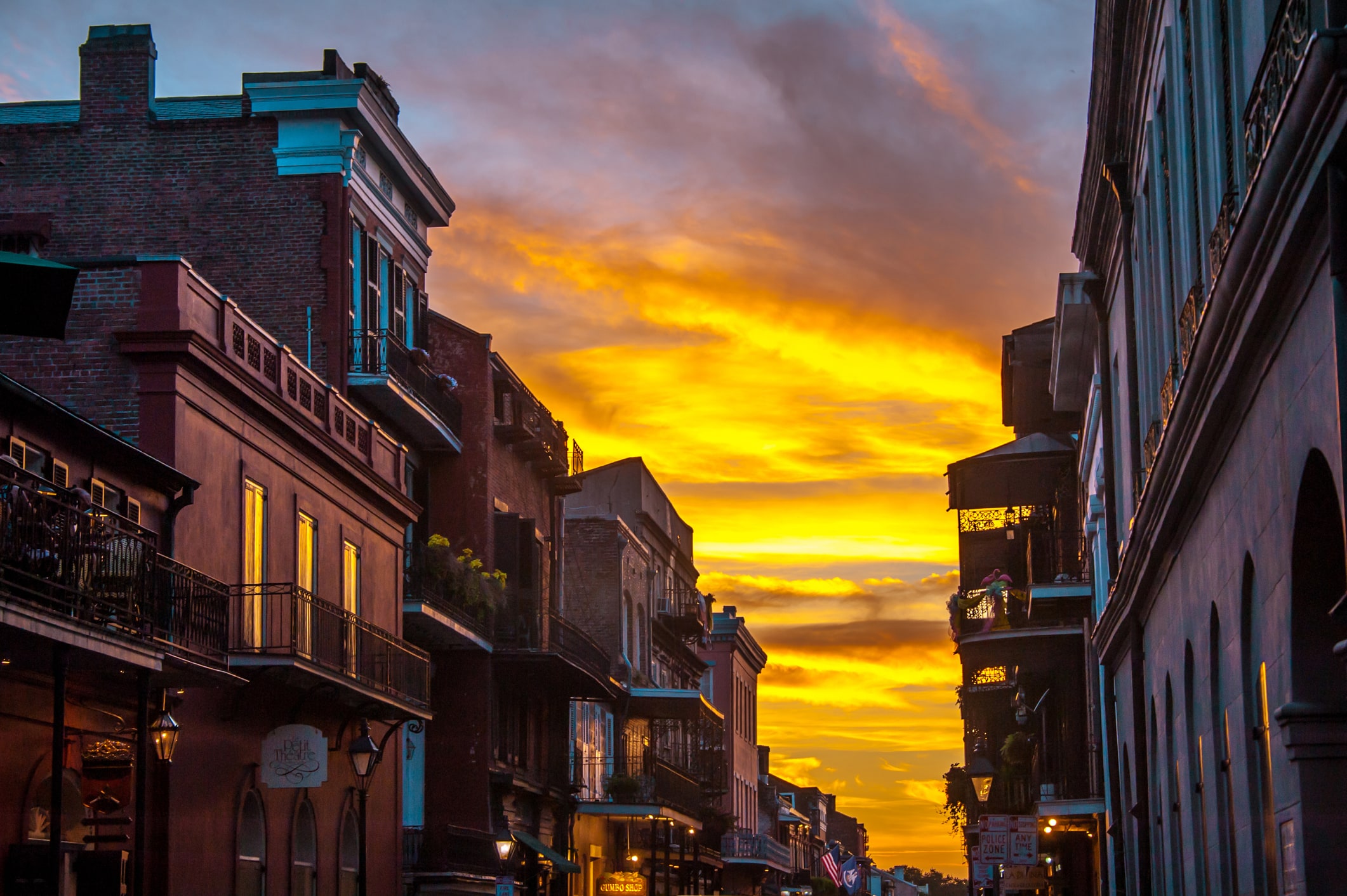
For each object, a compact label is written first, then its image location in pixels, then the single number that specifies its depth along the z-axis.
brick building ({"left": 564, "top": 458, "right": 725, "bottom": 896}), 46.28
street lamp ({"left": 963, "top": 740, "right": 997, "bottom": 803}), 40.75
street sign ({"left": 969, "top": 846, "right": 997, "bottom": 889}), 41.66
